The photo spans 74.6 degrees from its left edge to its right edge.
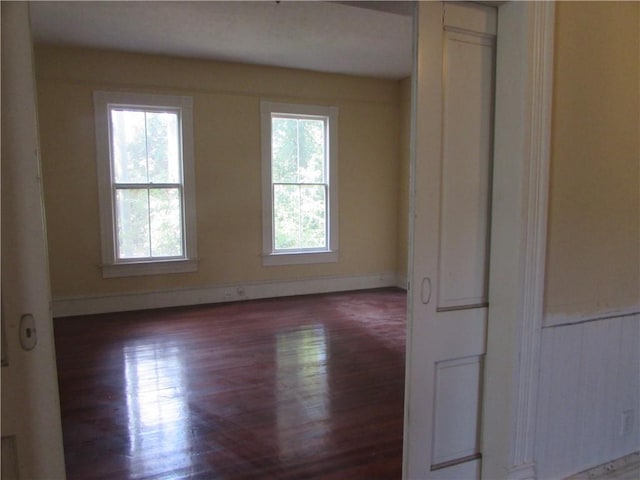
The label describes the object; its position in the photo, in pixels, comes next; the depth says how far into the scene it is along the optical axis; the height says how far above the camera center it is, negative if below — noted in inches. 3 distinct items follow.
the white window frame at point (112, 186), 183.6 +5.4
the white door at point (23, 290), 44.7 -10.2
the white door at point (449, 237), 62.2 -6.3
